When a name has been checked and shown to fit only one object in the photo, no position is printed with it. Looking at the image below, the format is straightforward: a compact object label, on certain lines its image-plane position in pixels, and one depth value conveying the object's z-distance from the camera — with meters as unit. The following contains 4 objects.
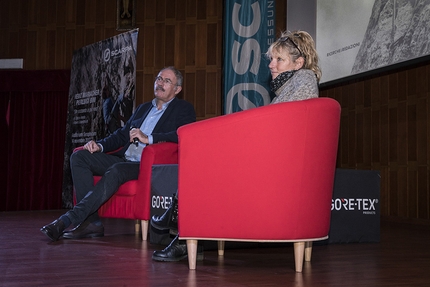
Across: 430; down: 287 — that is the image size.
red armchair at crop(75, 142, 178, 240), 3.72
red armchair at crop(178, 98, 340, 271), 2.38
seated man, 3.60
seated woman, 2.69
